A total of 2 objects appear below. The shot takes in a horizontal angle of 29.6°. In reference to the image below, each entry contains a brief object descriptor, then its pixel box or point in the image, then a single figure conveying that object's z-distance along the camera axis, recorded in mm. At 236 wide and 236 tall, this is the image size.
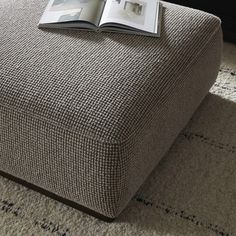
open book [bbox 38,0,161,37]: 1257
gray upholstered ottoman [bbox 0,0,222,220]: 1002
